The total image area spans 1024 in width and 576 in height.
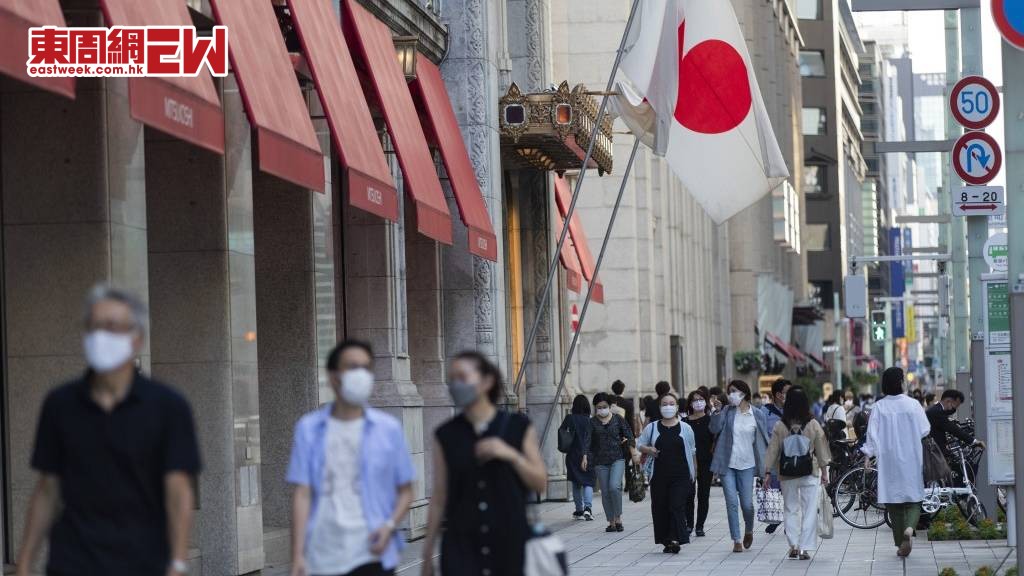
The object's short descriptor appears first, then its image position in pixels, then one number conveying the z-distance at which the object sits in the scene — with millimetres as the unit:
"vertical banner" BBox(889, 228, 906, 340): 132000
